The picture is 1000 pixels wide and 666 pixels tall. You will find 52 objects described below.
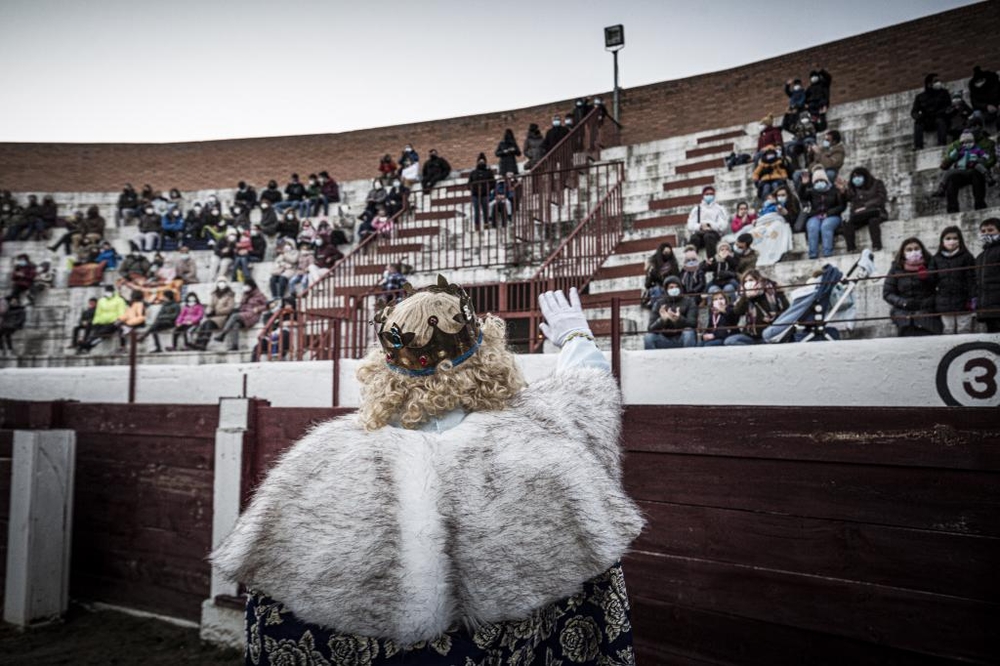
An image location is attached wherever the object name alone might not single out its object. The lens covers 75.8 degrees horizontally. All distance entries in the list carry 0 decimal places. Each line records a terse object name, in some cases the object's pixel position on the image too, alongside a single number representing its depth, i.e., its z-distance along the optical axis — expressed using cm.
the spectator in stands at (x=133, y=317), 1206
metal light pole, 1543
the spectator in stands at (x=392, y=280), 844
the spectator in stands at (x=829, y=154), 853
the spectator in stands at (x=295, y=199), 1594
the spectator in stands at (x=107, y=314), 1219
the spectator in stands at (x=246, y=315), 1107
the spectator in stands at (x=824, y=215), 754
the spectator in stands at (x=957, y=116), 870
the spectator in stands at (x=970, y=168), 740
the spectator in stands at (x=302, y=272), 1223
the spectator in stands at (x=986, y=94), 862
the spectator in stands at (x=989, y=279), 488
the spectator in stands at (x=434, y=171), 1508
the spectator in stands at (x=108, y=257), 1504
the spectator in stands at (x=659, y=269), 709
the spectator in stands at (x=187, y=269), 1419
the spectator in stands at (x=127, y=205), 1725
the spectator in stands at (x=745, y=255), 684
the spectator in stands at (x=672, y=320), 600
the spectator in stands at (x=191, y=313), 1174
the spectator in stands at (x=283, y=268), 1245
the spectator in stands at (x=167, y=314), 1164
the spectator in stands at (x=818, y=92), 1068
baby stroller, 542
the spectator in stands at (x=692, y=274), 687
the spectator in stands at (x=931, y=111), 912
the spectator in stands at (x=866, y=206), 744
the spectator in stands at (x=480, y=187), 1036
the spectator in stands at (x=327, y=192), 1599
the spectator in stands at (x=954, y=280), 516
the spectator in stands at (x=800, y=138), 958
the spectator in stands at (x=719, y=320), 574
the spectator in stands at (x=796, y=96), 1086
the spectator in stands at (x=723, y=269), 669
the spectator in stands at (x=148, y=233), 1566
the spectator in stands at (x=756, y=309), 560
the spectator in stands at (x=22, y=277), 1394
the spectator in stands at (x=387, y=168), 1638
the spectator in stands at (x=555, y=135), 1277
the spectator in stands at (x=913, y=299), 534
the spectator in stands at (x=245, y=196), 1630
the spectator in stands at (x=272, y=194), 1600
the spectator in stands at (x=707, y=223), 815
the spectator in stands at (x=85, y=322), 1221
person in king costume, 123
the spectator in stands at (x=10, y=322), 1268
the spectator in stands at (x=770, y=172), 889
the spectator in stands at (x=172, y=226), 1581
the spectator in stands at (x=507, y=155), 1349
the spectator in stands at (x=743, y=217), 838
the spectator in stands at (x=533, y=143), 1377
